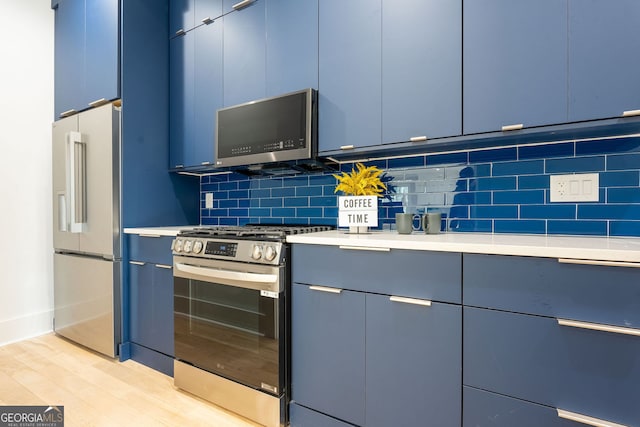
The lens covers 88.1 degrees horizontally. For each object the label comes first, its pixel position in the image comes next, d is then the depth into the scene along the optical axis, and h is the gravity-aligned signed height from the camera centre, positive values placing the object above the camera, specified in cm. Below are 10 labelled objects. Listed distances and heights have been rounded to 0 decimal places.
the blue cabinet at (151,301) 219 -64
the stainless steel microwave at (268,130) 192 +49
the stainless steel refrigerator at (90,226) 238 -13
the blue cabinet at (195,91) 240 +89
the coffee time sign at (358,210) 175 -1
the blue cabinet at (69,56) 268 +129
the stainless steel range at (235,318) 163 -59
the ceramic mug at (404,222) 175 -8
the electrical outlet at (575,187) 151 +9
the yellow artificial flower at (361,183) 189 +14
